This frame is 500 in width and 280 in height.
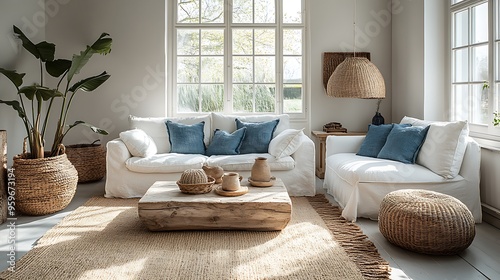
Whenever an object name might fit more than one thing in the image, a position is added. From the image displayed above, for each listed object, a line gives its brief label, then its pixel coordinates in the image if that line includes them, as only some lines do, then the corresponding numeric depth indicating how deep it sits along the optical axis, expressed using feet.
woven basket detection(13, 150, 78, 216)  13.21
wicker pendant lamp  16.59
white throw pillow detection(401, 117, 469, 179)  12.58
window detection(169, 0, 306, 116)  19.75
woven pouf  9.75
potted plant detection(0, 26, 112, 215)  13.24
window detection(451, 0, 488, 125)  13.85
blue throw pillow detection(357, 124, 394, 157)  15.19
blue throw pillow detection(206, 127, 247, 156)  16.70
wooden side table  18.31
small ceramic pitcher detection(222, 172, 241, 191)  11.57
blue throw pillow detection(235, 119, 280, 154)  16.89
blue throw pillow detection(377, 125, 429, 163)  13.79
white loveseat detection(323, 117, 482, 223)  12.58
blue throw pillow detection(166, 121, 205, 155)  16.94
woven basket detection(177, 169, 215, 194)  11.55
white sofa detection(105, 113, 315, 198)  15.39
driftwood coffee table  11.06
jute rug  8.92
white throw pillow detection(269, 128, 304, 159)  15.61
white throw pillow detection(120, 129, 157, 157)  15.70
